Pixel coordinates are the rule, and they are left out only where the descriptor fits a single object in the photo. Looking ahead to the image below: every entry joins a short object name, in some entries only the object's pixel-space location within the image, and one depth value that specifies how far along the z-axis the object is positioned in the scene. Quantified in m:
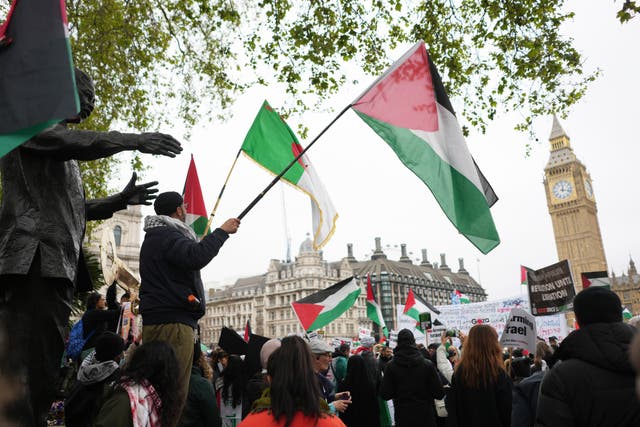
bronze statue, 2.48
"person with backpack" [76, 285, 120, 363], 5.77
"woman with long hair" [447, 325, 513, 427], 4.86
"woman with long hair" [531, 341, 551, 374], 5.62
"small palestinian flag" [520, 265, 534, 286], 24.50
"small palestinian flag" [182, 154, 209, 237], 7.83
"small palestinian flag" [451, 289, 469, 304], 27.93
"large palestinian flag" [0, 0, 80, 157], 2.00
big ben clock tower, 96.14
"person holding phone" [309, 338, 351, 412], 5.39
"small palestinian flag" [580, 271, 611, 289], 13.95
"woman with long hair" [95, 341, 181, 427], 2.84
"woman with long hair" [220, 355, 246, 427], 6.60
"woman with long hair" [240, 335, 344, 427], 2.39
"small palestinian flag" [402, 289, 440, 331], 19.75
